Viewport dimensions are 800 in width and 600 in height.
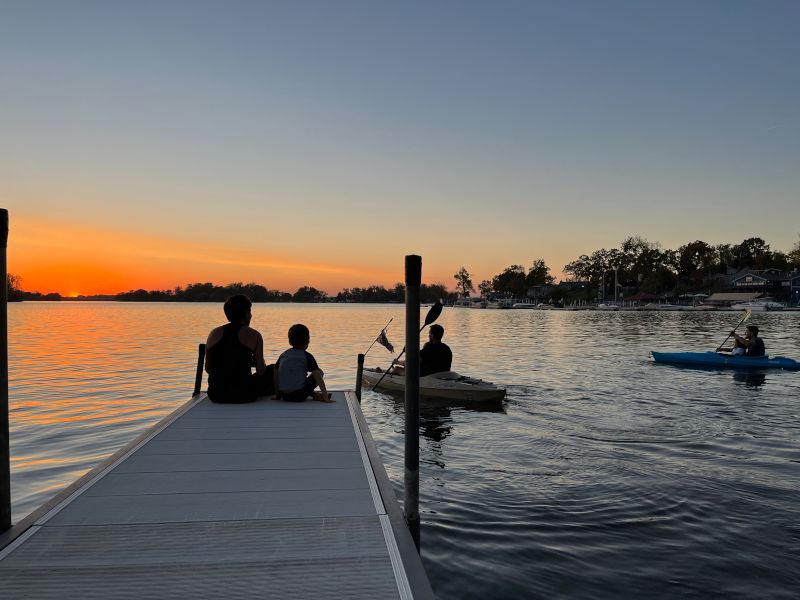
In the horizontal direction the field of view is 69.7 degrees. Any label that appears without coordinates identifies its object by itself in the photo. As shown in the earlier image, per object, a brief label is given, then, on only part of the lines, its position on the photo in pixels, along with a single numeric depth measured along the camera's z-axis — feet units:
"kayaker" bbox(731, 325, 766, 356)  76.59
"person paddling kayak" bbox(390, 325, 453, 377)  52.54
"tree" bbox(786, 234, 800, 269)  559.34
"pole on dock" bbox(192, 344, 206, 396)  38.19
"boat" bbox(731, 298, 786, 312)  466.86
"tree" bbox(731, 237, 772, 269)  624.18
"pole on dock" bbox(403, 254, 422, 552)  18.94
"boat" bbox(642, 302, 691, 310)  549.46
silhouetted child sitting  31.27
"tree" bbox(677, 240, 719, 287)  590.96
